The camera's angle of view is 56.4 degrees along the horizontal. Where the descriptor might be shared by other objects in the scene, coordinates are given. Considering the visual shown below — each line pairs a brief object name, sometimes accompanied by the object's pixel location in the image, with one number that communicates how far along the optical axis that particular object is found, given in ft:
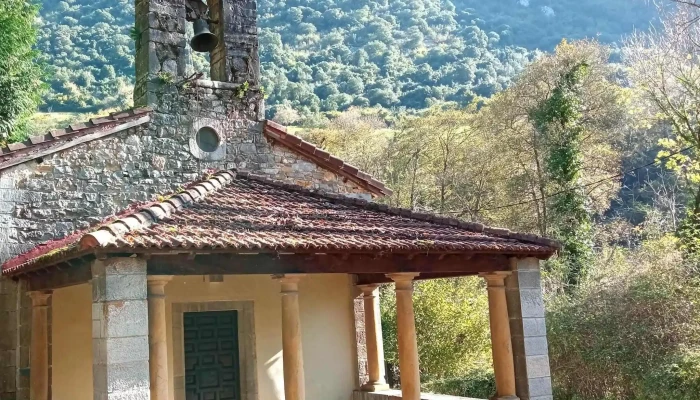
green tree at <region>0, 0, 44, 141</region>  44.86
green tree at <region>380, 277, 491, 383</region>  48.08
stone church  18.42
